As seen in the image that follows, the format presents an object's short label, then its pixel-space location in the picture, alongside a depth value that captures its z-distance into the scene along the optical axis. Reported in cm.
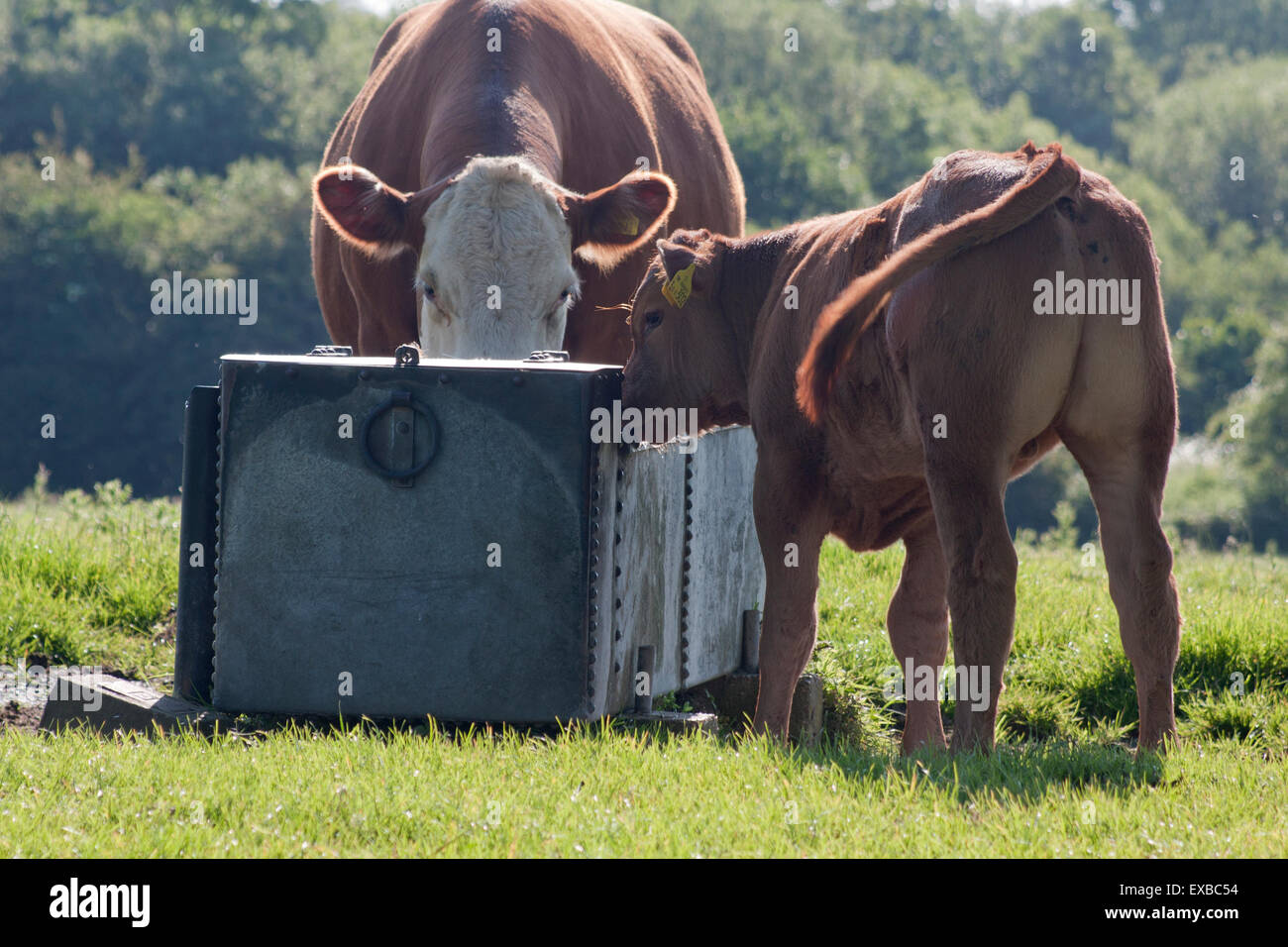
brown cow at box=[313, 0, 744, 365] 606
